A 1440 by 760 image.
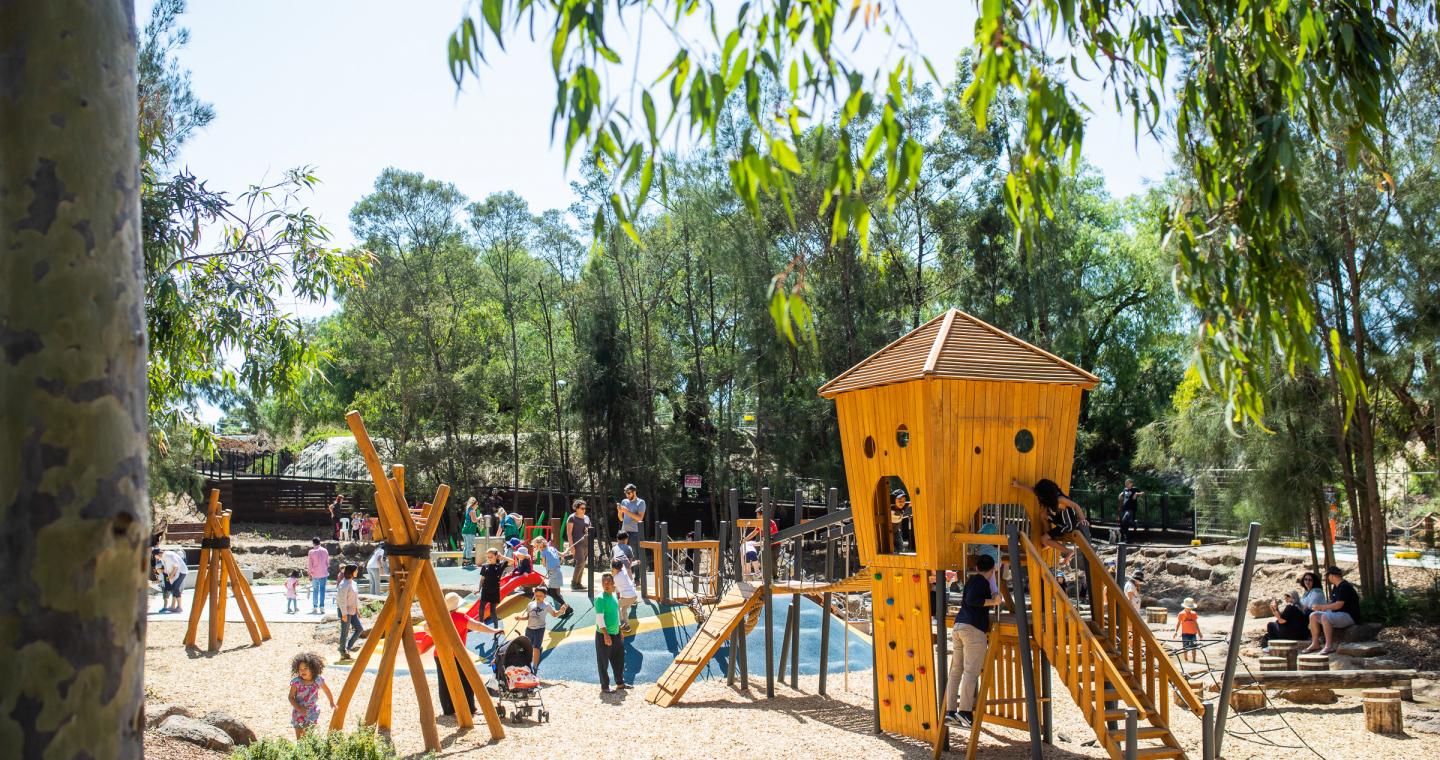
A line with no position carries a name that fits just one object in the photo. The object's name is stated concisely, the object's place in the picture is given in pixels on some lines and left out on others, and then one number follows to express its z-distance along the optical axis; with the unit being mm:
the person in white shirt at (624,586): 14337
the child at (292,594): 20220
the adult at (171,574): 19891
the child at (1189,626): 14773
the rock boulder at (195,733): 8625
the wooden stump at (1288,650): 13875
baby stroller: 11266
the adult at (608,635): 13000
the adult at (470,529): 26625
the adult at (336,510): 34688
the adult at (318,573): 19828
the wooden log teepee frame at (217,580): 15523
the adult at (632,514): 21312
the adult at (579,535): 22283
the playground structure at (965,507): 9195
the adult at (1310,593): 15344
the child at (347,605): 15320
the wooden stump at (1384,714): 10445
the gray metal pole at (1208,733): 8922
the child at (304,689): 8984
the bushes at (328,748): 7125
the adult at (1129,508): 26359
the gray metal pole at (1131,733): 7938
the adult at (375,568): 20239
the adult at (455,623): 11422
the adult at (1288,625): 15289
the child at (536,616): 12938
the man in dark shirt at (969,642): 9922
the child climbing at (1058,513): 9852
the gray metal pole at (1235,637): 9281
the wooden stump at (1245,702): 11883
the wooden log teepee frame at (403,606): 9438
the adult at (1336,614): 14539
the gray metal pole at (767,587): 13180
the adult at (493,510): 29770
